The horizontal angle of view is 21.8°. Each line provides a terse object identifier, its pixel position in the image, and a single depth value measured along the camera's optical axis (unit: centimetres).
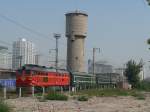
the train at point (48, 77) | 4525
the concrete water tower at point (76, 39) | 9744
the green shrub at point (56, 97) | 3141
